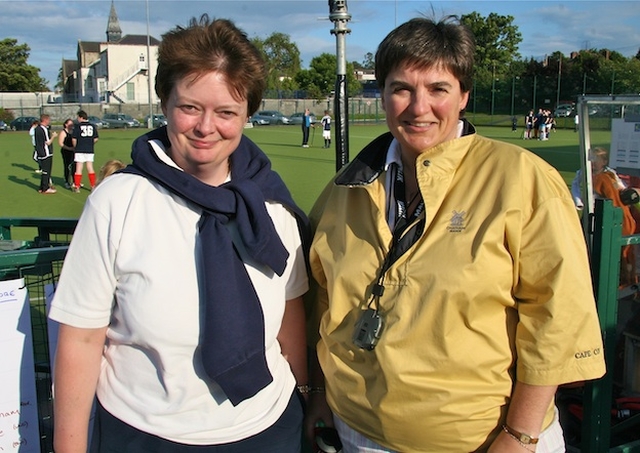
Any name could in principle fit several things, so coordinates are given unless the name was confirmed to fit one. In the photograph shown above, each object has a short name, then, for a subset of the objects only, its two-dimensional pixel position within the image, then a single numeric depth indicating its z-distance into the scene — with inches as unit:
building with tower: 3179.1
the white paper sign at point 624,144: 174.4
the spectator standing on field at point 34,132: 618.8
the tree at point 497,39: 2810.0
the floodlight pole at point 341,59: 200.2
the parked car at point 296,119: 1993.1
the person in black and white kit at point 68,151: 631.8
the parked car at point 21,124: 1660.9
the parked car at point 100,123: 1821.4
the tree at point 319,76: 3006.9
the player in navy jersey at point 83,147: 594.5
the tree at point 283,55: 3351.4
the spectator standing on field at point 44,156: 593.9
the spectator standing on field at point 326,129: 1083.3
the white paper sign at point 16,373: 91.5
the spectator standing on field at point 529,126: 1311.5
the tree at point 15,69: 3100.4
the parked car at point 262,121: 1911.9
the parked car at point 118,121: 1851.6
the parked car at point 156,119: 1729.7
